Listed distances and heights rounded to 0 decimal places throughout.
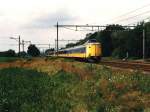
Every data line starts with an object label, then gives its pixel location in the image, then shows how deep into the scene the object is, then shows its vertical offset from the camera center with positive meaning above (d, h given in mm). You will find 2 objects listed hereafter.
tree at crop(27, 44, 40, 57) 140625 +687
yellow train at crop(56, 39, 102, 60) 63500 +328
